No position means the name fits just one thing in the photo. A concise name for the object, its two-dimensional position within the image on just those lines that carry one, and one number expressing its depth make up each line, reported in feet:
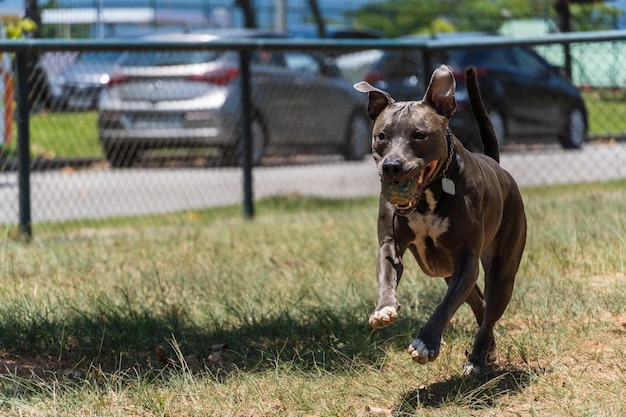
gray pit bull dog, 24.44
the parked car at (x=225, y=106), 62.90
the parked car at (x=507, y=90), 62.54
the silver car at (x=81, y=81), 55.93
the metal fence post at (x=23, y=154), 50.49
